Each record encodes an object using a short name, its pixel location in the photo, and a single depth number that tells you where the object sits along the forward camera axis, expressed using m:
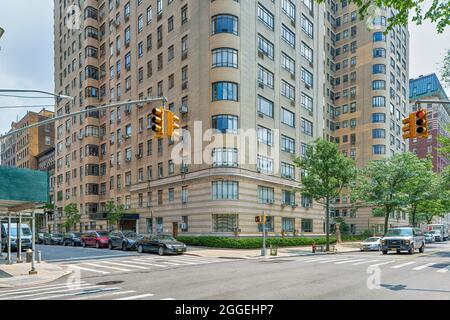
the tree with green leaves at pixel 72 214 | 63.02
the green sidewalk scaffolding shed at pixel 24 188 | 17.23
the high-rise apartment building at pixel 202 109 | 39.31
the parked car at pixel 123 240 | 33.94
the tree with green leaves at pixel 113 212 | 48.97
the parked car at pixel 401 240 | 29.62
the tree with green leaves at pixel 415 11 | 10.93
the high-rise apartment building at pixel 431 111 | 117.50
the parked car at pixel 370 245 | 36.47
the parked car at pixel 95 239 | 38.21
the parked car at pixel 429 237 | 61.59
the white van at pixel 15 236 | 34.72
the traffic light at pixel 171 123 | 14.61
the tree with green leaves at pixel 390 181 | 47.66
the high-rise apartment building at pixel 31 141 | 101.31
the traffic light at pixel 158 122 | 14.26
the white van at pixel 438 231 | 68.49
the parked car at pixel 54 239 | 46.51
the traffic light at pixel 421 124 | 14.44
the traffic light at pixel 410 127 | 14.87
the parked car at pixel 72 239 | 42.28
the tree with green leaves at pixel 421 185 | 48.16
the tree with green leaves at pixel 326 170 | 36.34
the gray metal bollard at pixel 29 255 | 21.67
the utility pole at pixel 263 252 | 29.53
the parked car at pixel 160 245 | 29.41
